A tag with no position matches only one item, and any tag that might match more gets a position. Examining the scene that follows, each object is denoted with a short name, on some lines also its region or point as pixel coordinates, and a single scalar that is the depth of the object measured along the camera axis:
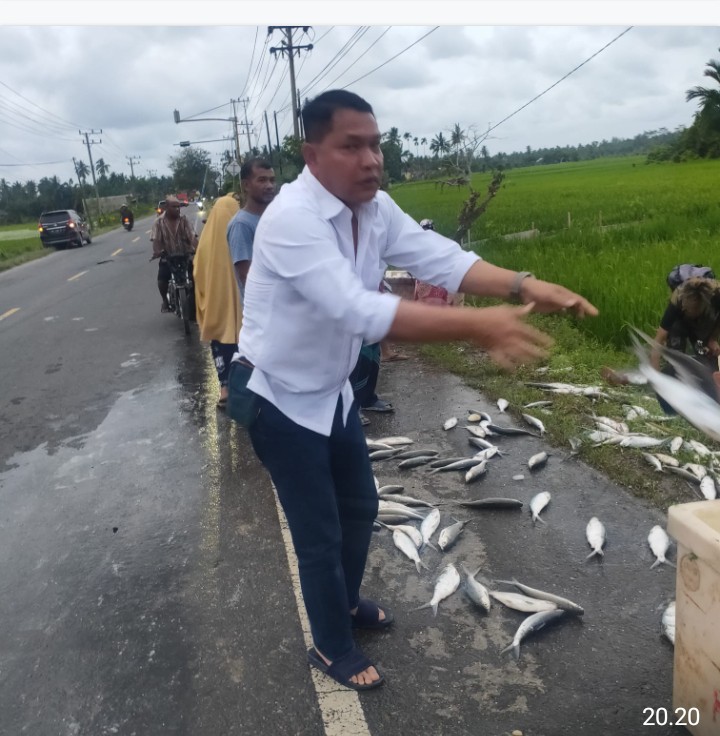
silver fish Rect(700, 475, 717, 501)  4.09
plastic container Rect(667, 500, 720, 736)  2.04
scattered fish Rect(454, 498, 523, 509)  4.16
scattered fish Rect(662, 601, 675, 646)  2.92
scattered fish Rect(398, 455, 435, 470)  4.86
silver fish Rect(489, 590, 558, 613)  3.13
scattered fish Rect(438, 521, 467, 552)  3.78
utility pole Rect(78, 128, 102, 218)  66.88
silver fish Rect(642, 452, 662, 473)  4.47
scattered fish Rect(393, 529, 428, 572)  3.66
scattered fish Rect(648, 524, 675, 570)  3.48
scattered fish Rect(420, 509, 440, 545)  3.89
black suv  29.47
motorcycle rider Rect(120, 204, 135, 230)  41.94
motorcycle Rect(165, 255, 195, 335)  9.52
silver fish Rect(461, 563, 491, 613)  3.22
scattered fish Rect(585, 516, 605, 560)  3.60
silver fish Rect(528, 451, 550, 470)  4.67
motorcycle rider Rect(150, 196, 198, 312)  9.37
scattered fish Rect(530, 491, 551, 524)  4.03
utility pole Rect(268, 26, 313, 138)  28.81
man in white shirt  1.96
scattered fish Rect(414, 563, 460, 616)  3.29
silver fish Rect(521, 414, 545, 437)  5.29
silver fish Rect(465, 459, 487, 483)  4.55
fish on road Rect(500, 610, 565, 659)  2.94
